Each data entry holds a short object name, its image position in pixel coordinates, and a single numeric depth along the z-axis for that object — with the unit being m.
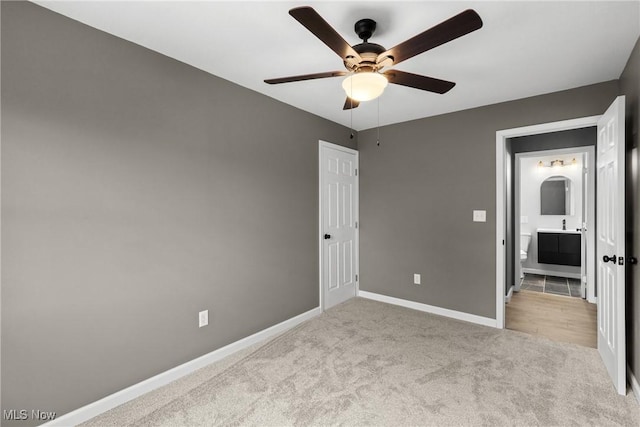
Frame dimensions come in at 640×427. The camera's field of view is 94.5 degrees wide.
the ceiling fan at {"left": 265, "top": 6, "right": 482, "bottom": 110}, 1.32
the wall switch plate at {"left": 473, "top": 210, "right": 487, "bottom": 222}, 3.30
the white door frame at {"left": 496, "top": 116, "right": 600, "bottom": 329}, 3.18
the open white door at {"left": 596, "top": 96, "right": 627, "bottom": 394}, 2.02
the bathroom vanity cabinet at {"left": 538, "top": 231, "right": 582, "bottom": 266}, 5.20
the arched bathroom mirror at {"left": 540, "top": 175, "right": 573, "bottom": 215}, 5.54
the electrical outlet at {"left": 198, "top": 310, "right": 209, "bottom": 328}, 2.43
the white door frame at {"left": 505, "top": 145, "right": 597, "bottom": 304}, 3.90
